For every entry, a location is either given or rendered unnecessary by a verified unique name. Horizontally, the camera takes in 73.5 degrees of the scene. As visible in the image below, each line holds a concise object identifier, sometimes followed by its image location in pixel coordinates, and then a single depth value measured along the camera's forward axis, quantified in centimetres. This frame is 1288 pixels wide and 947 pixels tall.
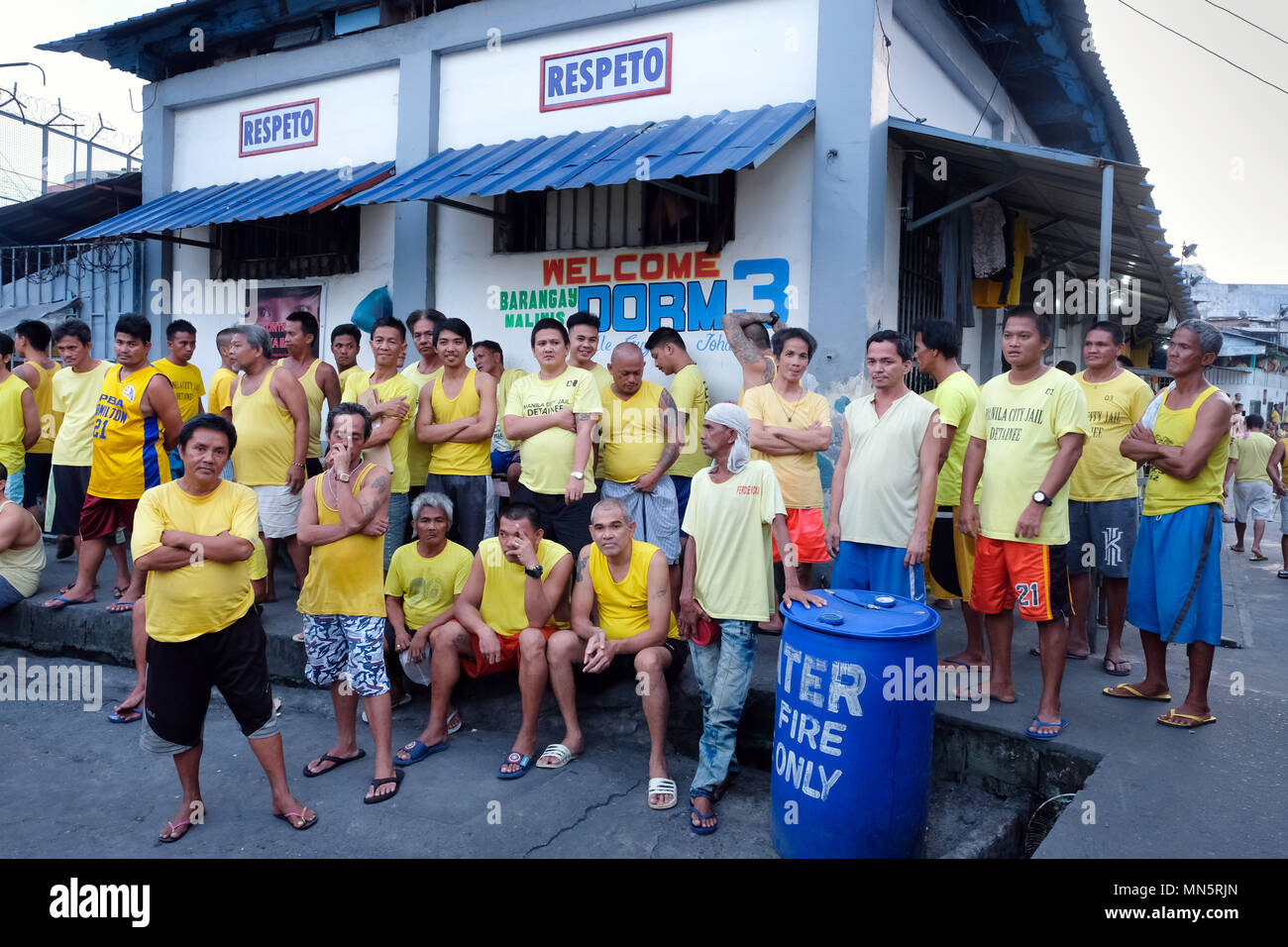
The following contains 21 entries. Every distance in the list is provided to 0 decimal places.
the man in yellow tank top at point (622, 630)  411
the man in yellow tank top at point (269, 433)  565
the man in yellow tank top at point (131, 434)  571
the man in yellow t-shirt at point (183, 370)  636
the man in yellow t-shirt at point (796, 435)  496
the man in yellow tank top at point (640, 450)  531
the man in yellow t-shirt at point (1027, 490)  395
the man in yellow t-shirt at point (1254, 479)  1046
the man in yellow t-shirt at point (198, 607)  357
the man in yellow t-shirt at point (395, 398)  561
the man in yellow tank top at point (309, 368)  613
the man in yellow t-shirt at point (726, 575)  387
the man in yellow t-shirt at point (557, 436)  511
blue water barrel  317
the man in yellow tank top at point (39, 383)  691
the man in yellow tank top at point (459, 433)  554
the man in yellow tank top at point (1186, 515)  399
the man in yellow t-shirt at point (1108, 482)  485
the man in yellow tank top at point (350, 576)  414
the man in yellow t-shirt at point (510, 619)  441
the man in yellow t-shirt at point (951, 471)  452
